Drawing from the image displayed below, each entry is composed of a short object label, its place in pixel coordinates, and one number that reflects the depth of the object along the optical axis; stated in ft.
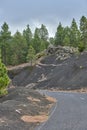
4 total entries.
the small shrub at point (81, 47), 205.18
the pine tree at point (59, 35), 253.44
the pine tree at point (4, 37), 246.90
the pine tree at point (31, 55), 219.00
